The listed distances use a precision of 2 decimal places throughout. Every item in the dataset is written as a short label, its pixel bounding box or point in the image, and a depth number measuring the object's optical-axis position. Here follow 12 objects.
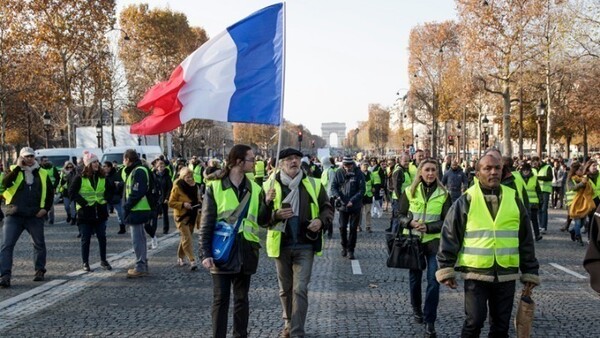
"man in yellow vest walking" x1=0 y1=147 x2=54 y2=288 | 9.52
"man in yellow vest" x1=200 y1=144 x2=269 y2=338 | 5.62
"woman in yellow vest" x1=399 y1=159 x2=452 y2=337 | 6.75
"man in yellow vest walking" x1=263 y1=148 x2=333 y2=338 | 6.22
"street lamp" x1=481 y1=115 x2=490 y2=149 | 36.57
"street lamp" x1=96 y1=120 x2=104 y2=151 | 39.01
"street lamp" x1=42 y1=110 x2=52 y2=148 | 39.50
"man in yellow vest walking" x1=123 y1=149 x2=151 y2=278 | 9.93
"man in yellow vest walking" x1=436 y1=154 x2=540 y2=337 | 4.97
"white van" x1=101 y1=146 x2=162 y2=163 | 29.41
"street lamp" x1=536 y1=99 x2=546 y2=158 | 34.69
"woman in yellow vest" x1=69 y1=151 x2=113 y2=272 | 10.34
